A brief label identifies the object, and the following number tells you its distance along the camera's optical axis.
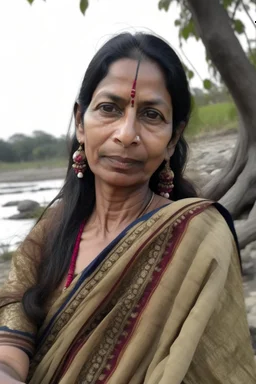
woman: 1.62
